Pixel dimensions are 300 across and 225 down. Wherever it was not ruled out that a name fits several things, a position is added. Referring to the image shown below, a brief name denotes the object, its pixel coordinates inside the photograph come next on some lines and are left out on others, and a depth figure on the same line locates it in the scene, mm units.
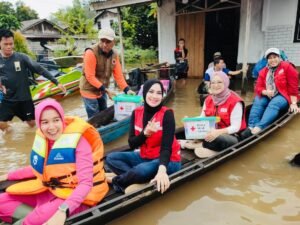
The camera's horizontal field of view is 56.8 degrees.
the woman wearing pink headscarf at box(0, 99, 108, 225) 2252
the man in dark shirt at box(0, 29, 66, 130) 4812
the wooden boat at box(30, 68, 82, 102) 8273
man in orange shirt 4586
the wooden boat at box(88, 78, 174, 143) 4963
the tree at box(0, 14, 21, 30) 22922
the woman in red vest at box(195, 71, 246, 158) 3838
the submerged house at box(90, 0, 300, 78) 8984
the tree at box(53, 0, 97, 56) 24281
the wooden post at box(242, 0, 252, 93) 8031
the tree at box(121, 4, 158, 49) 20248
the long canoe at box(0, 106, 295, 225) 2508
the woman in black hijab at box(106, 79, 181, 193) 2859
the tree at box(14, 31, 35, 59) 13968
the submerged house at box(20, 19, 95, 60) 24939
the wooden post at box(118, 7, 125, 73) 11288
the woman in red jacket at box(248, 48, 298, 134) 4988
